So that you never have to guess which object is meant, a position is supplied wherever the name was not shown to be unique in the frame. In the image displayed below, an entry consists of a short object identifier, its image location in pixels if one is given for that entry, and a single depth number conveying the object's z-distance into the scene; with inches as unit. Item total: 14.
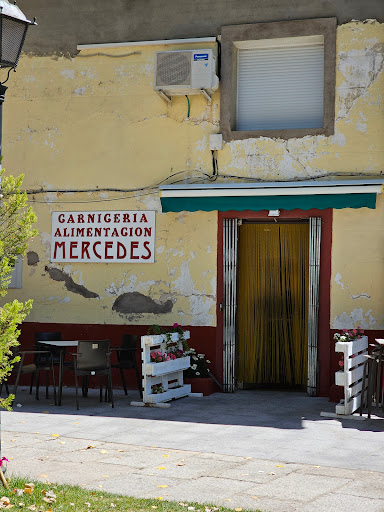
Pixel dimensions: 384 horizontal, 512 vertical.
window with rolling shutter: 442.3
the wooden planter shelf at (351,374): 370.0
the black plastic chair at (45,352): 422.3
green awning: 418.6
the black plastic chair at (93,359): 393.4
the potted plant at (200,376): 441.1
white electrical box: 457.1
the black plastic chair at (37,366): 419.5
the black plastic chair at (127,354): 432.8
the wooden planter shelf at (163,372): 398.0
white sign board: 467.5
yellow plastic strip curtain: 465.7
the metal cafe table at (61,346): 402.0
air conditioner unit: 444.8
